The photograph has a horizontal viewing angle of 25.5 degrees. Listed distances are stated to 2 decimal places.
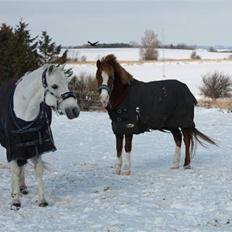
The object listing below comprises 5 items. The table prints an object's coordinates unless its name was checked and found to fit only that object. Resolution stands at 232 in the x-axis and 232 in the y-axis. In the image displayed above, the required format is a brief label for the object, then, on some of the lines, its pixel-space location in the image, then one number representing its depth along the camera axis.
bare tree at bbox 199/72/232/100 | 28.05
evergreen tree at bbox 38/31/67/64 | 26.64
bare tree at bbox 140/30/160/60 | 71.75
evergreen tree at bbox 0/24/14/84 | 23.03
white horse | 5.78
